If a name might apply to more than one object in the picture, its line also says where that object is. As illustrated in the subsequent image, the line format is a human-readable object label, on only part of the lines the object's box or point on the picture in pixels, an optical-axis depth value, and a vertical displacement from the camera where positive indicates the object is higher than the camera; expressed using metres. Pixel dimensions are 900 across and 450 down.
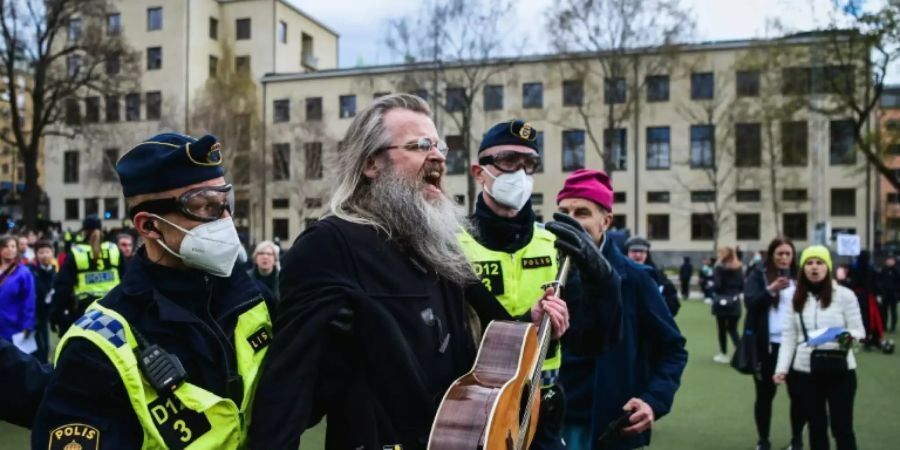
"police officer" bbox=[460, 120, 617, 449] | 3.21 -0.03
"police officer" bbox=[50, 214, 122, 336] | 8.69 -0.65
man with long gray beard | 2.09 -0.26
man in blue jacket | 3.86 -0.73
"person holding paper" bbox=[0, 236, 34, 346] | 7.83 -0.78
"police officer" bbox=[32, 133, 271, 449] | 1.99 -0.32
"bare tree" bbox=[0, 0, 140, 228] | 31.42 +7.18
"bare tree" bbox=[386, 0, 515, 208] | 39.69 +9.08
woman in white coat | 6.06 -1.03
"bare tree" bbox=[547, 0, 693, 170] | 38.81 +9.55
